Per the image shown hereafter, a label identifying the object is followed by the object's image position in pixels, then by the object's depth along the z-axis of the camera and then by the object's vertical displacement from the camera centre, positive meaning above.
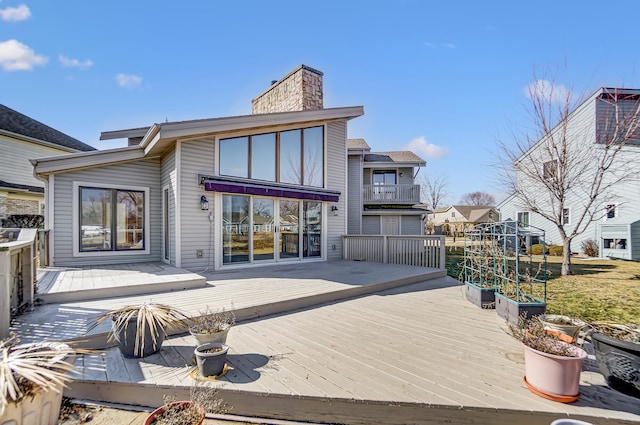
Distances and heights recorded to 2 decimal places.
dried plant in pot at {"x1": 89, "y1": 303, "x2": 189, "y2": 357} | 3.01 -1.13
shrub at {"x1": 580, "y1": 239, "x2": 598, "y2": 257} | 14.27 -1.57
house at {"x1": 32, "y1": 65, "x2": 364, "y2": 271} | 7.19 +0.58
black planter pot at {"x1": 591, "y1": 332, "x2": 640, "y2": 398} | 2.56 -1.32
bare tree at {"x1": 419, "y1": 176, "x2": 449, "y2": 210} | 40.71 +3.70
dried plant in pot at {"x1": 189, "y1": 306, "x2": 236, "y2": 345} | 3.04 -1.17
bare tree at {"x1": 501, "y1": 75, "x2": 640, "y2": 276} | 9.59 +2.60
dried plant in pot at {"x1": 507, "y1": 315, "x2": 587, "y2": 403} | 2.43 -1.27
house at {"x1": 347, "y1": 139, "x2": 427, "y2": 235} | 16.23 +1.21
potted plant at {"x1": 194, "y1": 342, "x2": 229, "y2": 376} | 2.68 -1.31
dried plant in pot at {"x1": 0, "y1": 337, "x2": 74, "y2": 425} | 1.72 -1.00
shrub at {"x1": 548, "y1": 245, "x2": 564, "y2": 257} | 15.29 -1.79
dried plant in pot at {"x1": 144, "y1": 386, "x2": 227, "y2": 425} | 1.91 -1.31
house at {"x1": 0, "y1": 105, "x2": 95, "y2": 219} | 11.94 +2.82
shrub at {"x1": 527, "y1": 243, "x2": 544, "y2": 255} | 15.91 -1.79
